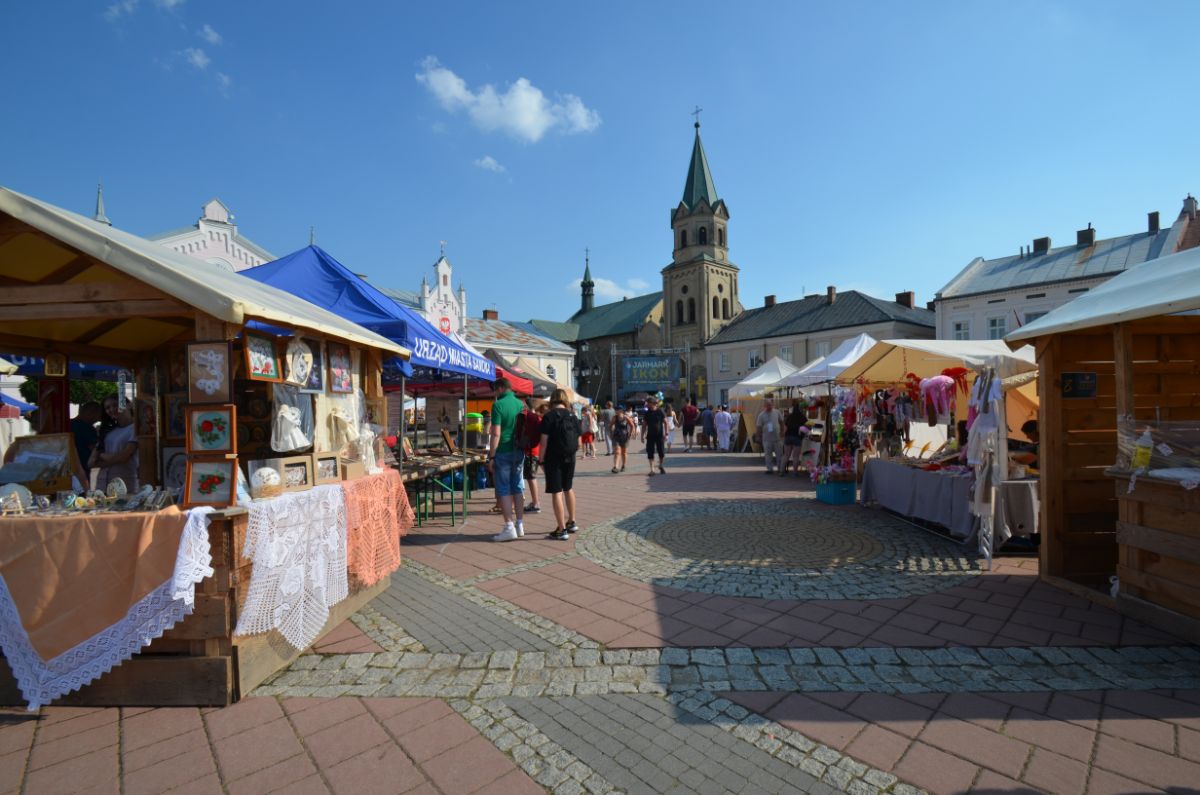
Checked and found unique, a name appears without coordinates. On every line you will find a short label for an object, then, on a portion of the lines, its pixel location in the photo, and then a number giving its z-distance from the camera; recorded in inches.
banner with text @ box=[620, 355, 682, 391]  1835.6
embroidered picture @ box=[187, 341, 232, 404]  119.0
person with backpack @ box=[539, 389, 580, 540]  238.7
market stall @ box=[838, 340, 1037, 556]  217.2
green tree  767.1
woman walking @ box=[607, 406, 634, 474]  507.5
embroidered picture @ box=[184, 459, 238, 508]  118.0
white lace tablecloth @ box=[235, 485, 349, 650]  118.0
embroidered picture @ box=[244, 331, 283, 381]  128.0
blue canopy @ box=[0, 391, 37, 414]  487.8
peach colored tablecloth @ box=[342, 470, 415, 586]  154.9
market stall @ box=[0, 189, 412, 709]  110.1
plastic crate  331.6
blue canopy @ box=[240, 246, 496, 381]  231.8
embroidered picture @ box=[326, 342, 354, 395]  170.6
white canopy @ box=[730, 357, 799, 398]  623.7
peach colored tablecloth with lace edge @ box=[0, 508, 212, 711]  108.9
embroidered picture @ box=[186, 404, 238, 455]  118.5
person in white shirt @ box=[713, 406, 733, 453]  751.7
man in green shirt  239.0
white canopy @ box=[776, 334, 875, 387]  393.3
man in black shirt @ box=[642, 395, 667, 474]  482.3
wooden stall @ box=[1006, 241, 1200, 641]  142.4
